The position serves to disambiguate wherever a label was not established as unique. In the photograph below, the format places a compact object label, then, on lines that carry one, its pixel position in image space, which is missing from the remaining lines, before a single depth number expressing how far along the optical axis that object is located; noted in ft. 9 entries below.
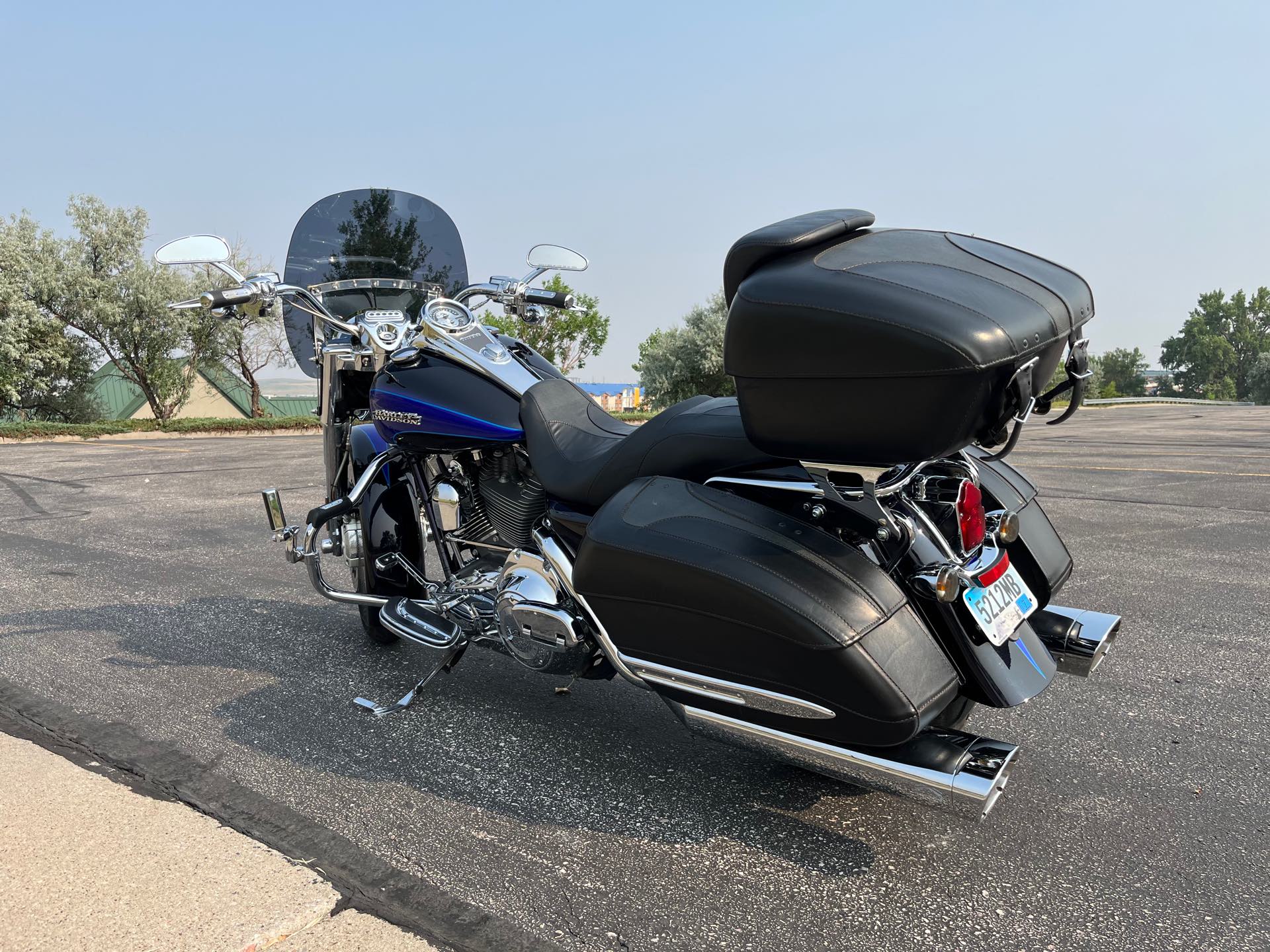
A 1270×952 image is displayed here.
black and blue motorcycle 6.53
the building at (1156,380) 265.54
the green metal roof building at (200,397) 99.25
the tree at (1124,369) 277.85
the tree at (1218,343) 286.25
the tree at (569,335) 130.31
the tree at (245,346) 94.73
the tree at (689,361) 104.17
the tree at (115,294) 82.94
